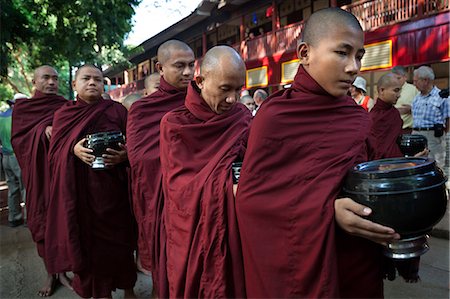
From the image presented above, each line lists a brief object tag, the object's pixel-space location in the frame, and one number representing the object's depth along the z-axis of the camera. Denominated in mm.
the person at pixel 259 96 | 6875
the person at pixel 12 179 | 5172
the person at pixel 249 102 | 6656
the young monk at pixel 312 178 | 1178
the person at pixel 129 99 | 4670
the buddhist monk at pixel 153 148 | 2092
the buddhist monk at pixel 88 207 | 2564
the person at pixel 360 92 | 4319
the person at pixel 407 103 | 5281
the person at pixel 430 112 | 4789
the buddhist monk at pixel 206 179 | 1470
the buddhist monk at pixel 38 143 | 3047
